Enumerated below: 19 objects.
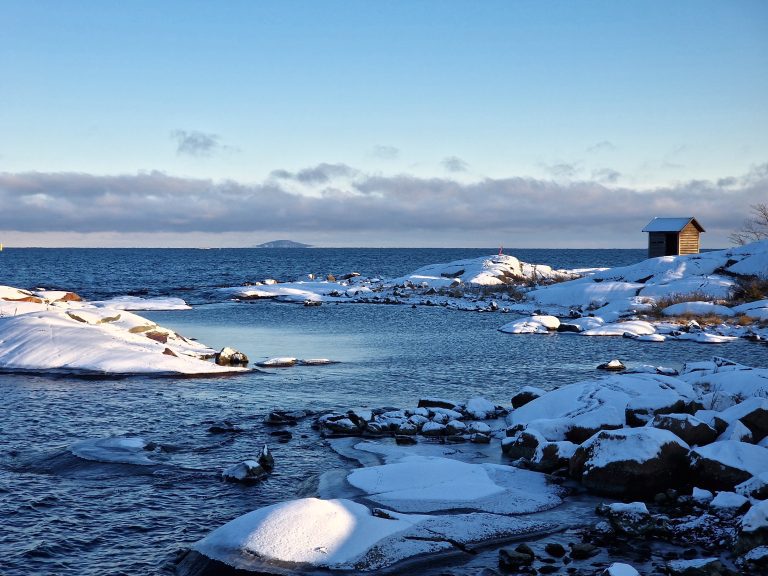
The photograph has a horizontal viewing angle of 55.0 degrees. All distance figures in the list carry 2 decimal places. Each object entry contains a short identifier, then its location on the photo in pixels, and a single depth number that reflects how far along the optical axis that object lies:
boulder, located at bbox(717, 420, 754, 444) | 13.48
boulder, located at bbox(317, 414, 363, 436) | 15.83
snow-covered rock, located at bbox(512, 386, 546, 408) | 18.28
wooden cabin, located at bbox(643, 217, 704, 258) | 59.22
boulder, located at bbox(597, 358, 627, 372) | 24.50
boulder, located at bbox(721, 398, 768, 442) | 13.90
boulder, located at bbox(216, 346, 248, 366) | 24.52
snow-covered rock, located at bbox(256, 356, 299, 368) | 24.84
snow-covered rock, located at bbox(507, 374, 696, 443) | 14.85
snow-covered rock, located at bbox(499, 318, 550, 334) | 36.75
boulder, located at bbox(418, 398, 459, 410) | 17.98
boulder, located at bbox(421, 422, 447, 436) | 15.91
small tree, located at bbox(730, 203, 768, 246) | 61.28
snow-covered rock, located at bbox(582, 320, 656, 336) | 35.35
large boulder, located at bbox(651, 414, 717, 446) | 13.53
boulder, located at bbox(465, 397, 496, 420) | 17.42
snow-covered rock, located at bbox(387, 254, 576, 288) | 61.28
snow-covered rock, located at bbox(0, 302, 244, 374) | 22.47
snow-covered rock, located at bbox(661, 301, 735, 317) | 40.22
